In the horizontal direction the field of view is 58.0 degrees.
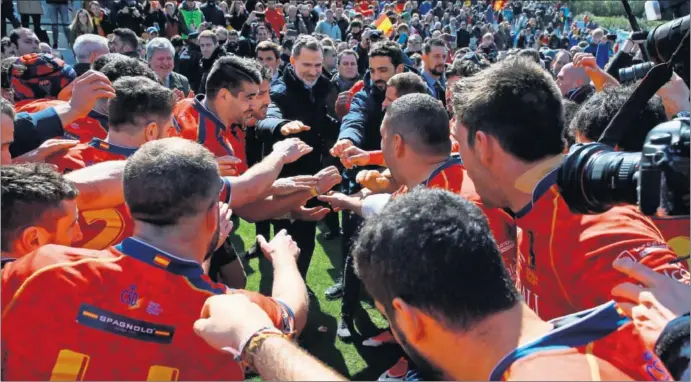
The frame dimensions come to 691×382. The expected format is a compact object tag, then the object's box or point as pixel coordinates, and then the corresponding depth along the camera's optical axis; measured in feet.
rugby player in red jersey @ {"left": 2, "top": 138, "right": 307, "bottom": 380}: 5.82
